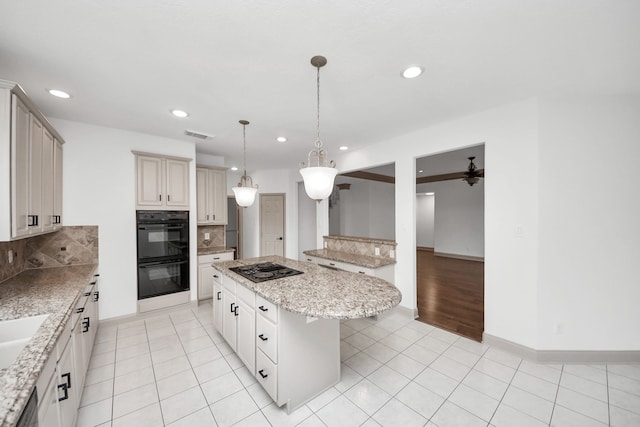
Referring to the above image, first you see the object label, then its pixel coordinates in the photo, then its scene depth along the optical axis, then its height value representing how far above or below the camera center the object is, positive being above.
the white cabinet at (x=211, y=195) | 4.16 +0.32
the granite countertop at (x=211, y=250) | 4.06 -0.63
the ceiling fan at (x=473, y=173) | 5.76 +0.95
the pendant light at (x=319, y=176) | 1.80 +0.28
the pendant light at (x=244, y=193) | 2.88 +0.25
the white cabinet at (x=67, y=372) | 1.16 -0.95
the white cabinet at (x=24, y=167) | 1.62 +0.37
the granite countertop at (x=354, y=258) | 3.47 -0.70
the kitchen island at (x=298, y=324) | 1.56 -0.87
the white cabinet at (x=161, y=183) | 3.38 +0.45
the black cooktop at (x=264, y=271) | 2.21 -0.57
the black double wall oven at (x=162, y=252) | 3.38 -0.55
